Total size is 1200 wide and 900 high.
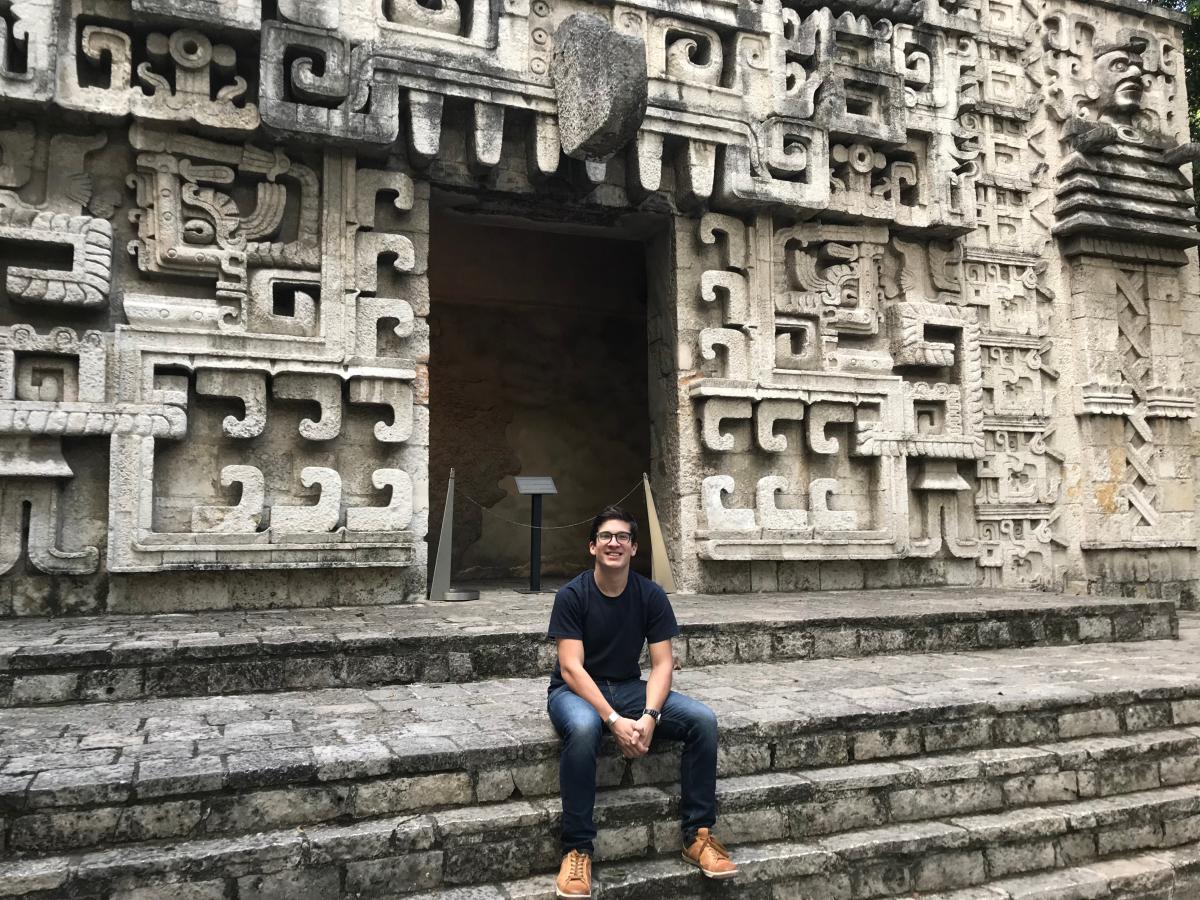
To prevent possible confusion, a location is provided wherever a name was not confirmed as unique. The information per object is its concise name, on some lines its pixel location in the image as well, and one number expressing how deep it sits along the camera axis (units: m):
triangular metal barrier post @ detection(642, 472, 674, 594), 6.54
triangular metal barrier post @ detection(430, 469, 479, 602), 6.12
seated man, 2.82
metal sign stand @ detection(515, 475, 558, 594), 6.72
